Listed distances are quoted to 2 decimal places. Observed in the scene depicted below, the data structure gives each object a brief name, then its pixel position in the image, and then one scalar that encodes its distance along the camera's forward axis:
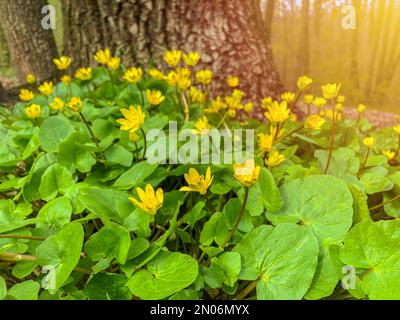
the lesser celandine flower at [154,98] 0.45
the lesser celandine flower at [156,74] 0.59
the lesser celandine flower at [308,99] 0.54
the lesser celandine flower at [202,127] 0.39
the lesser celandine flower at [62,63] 0.56
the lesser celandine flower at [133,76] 0.49
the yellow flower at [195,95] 0.53
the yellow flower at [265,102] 0.50
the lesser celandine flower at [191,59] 0.50
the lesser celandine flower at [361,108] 0.52
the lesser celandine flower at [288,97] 0.53
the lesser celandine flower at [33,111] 0.44
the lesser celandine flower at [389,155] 0.44
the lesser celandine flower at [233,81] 0.56
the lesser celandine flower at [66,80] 0.56
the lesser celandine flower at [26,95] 0.53
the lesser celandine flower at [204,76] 0.51
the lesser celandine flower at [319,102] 0.54
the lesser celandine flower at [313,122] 0.37
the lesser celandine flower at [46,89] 0.53
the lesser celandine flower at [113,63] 0.55
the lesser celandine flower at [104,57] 0.55
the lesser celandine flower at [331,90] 0.40
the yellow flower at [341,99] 0.54
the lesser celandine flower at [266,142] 0.34
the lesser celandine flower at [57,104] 0.46
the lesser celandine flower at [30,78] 0.61
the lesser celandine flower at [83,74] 0.59
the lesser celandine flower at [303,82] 0.45
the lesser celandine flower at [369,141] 0.42
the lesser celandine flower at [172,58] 0.50
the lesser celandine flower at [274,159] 0.36
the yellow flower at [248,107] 0.57
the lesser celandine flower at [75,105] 0.38
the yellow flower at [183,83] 0.48
